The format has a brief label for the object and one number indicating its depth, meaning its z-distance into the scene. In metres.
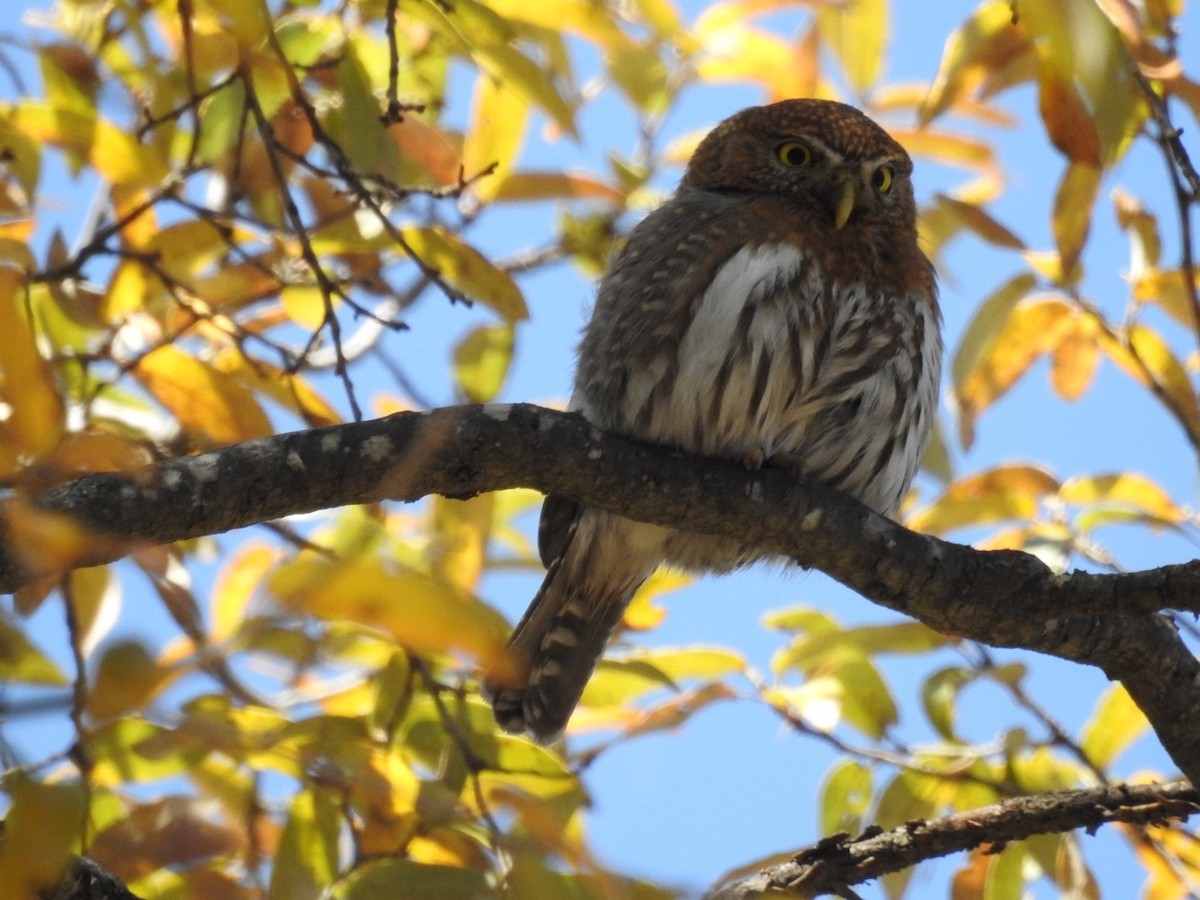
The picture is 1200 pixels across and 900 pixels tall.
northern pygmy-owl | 6.98
